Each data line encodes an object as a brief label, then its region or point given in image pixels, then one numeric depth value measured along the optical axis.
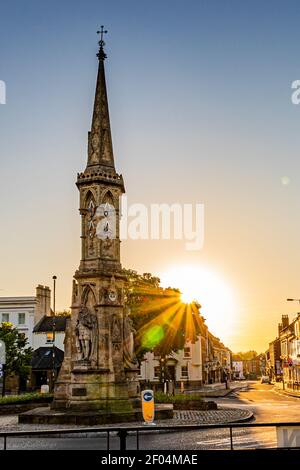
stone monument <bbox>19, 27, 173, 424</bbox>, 26.00
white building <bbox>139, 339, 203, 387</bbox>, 75.38
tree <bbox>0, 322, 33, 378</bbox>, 54.84
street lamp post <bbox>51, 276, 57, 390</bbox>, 52.12
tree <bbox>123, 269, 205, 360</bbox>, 54.97
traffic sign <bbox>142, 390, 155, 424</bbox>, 22.31
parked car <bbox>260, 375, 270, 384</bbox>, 119.88
